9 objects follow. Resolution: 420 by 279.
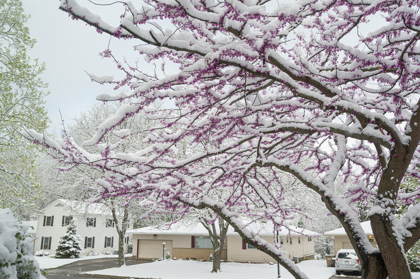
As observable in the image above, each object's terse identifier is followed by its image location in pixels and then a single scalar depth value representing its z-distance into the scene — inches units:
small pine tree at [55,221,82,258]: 1163.3
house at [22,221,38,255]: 1411.2
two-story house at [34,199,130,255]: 1300.4
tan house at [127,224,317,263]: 988.6
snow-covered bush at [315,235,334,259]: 1384.7
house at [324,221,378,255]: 893.8
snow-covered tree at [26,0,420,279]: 112.3
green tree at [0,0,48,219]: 425.1
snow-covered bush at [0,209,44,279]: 126.1
